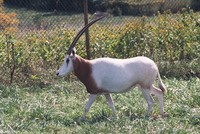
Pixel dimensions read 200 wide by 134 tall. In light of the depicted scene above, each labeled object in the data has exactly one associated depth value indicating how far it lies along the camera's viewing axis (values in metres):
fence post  16.44
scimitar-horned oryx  12.16
